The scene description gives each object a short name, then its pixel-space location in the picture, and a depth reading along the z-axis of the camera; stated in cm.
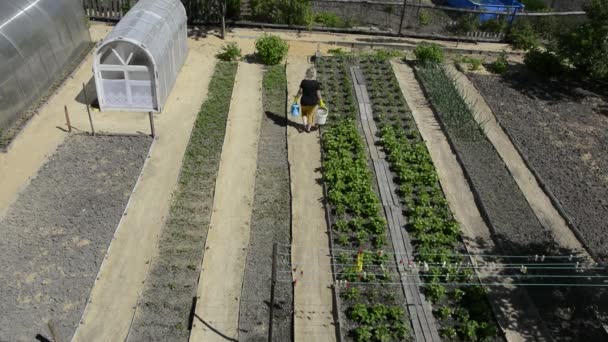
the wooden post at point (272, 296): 796
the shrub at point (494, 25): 2255
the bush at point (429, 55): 1892
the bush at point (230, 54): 1873
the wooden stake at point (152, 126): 1380
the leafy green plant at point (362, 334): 903
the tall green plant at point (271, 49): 1834
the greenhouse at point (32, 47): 1405
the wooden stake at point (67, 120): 1372
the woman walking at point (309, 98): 1412
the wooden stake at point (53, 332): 808
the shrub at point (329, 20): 2247
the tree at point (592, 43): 1747
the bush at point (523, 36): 2156
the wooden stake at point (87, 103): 1402
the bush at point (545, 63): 1906
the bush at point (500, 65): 1925
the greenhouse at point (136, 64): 1448
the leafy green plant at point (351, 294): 977
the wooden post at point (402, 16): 2234
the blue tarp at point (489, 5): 2298
